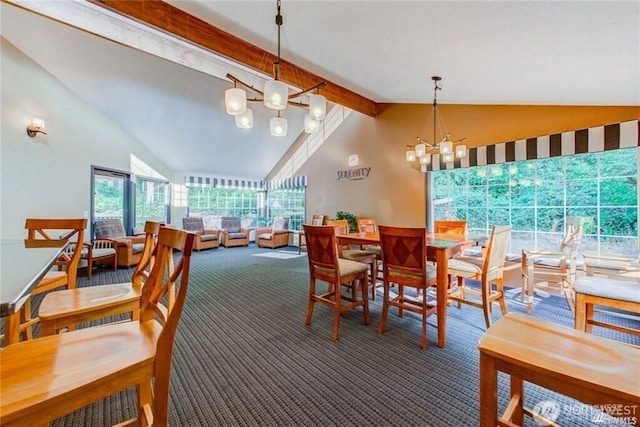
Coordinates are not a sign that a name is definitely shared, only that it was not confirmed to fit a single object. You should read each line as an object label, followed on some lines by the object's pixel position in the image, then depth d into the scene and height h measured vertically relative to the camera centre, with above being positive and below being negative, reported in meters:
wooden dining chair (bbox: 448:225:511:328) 2.46 -0.58
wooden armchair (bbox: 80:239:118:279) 4.40 -0.74
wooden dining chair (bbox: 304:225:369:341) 2.40 -0.55
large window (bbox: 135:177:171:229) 6.66 +0.28
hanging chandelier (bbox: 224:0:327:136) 2.43 +1.06
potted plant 6.20 -0.16
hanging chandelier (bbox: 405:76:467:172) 3.33 +1.08
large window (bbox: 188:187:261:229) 8.37 +0.24
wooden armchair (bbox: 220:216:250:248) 8.09 -0.65
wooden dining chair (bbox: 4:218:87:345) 1.73 -0.40
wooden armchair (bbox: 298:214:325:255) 6.96 -0.24
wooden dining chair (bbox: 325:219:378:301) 3.47 -0.59
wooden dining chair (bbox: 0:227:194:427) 0.79 -0.54
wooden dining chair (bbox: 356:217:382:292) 3.69 -0.28
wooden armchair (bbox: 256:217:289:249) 7.89 -0.69
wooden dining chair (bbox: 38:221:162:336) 1.34 -0.51
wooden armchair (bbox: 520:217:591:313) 3.00 -0.59
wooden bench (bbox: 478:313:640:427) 0.87 -0.54
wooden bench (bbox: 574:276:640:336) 1.81 -0.59
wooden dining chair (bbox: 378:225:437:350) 2.23 -0.47
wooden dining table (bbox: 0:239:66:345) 0.80 -0.25
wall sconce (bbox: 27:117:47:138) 3.71 +1.16
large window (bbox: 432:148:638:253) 3.17 +0.22
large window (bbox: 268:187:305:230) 8.16 +0.23
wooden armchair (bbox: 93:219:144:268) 5.00 -0.58
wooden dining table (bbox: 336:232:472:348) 2.28 -0.48
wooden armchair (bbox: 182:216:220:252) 7.54 -0.63
